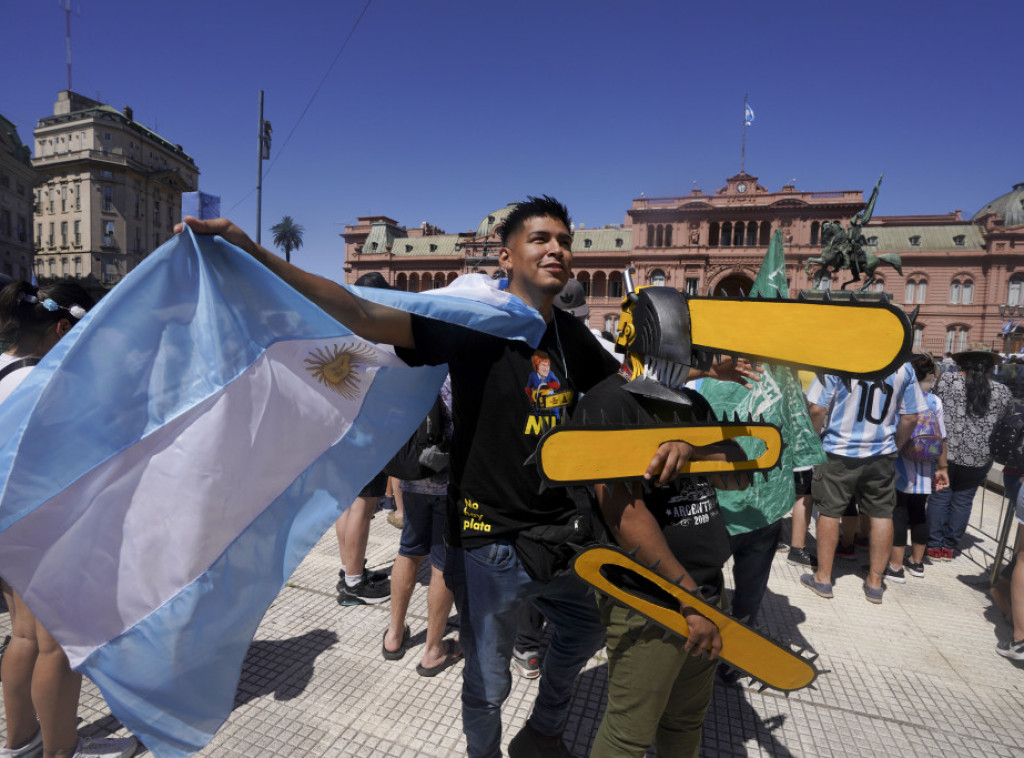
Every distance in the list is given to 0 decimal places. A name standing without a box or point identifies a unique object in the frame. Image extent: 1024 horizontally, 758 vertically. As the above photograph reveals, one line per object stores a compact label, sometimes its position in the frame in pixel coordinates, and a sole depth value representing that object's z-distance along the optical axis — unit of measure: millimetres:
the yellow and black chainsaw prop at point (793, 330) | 1164
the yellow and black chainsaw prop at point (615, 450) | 1375
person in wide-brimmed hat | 4711
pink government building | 43812
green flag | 2717
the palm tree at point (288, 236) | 72562
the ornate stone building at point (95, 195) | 56094
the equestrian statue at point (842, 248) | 14219
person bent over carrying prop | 1377
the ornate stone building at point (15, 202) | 42906
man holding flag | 1868
